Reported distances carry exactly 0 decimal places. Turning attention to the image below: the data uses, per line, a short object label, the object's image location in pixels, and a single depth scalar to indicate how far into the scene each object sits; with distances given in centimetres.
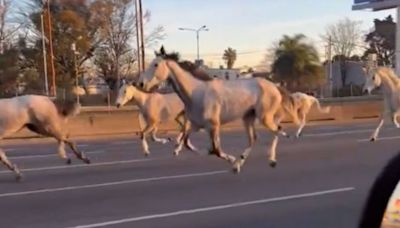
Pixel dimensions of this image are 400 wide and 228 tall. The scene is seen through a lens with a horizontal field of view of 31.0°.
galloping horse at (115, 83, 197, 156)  1864
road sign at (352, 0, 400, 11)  6624
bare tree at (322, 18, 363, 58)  10175
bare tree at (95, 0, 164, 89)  7162
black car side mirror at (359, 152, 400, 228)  241
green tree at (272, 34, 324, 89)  8625
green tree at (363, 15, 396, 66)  10694
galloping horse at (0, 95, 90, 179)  1348
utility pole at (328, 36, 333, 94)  8178
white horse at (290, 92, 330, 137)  2080
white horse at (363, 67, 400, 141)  2029
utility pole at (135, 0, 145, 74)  5272
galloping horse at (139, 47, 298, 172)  1374
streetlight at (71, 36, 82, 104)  6838
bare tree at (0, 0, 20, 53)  6631
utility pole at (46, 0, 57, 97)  5483
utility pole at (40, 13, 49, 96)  6038
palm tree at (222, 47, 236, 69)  11781
